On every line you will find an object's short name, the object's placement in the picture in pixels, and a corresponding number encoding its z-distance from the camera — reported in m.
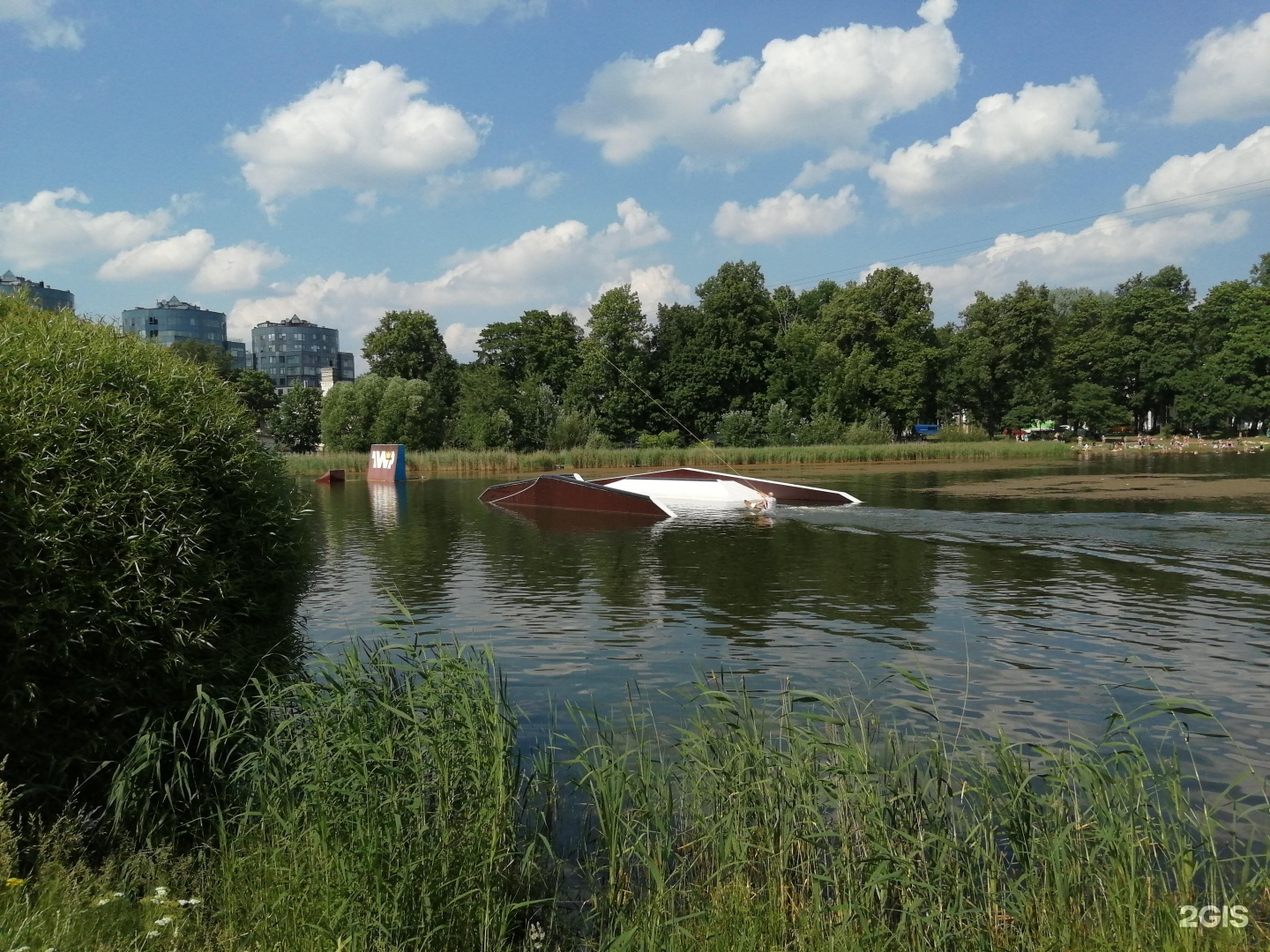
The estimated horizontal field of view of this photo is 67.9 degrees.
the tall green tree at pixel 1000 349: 79.75
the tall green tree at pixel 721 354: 73.94
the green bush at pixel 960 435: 69.00
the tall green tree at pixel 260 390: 84.81
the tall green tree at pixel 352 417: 62.69
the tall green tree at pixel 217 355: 75.46
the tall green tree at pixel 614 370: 72.69
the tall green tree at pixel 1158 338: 81.38
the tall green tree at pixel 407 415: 61.81
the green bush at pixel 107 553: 4.92
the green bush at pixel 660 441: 65.88
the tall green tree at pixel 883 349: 73.38
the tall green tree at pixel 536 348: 81.69
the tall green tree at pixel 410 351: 83.31
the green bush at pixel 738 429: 63.72
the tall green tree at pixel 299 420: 76.62
